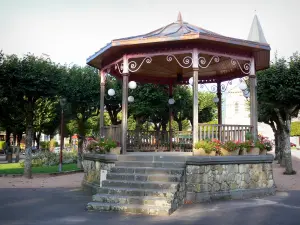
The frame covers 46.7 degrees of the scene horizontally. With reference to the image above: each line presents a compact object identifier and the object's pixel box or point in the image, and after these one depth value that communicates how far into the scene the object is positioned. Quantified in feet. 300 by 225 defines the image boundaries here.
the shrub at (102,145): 37.62
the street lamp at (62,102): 67.23
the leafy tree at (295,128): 196.13
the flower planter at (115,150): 37.37
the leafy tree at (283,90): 57.72
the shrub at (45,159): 83.51
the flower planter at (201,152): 33.99
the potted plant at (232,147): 35.22
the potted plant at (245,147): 36.35
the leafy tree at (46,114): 115.65
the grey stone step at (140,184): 29.82
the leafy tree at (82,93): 78.02
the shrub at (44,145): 162.86
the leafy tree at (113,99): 87.81
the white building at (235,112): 195.00
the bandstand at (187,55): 35.88
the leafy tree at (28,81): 56.24
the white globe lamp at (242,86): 42.73
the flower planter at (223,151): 35.22
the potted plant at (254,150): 37.11
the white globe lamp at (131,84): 42.19
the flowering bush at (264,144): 38.06
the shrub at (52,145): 142.06
